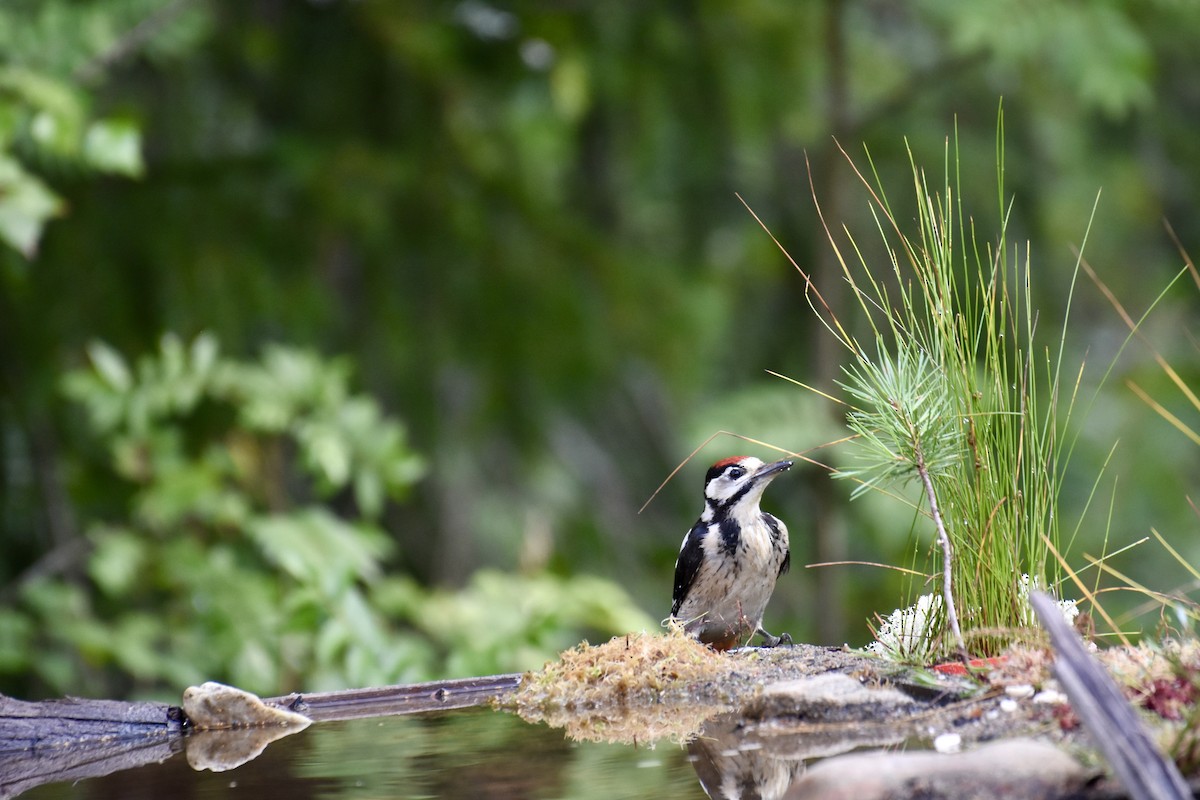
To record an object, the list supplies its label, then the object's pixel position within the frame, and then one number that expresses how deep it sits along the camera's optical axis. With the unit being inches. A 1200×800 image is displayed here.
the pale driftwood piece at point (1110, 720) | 135.6
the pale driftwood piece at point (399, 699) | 268.1
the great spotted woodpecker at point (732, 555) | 331.3
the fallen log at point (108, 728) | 222.5
